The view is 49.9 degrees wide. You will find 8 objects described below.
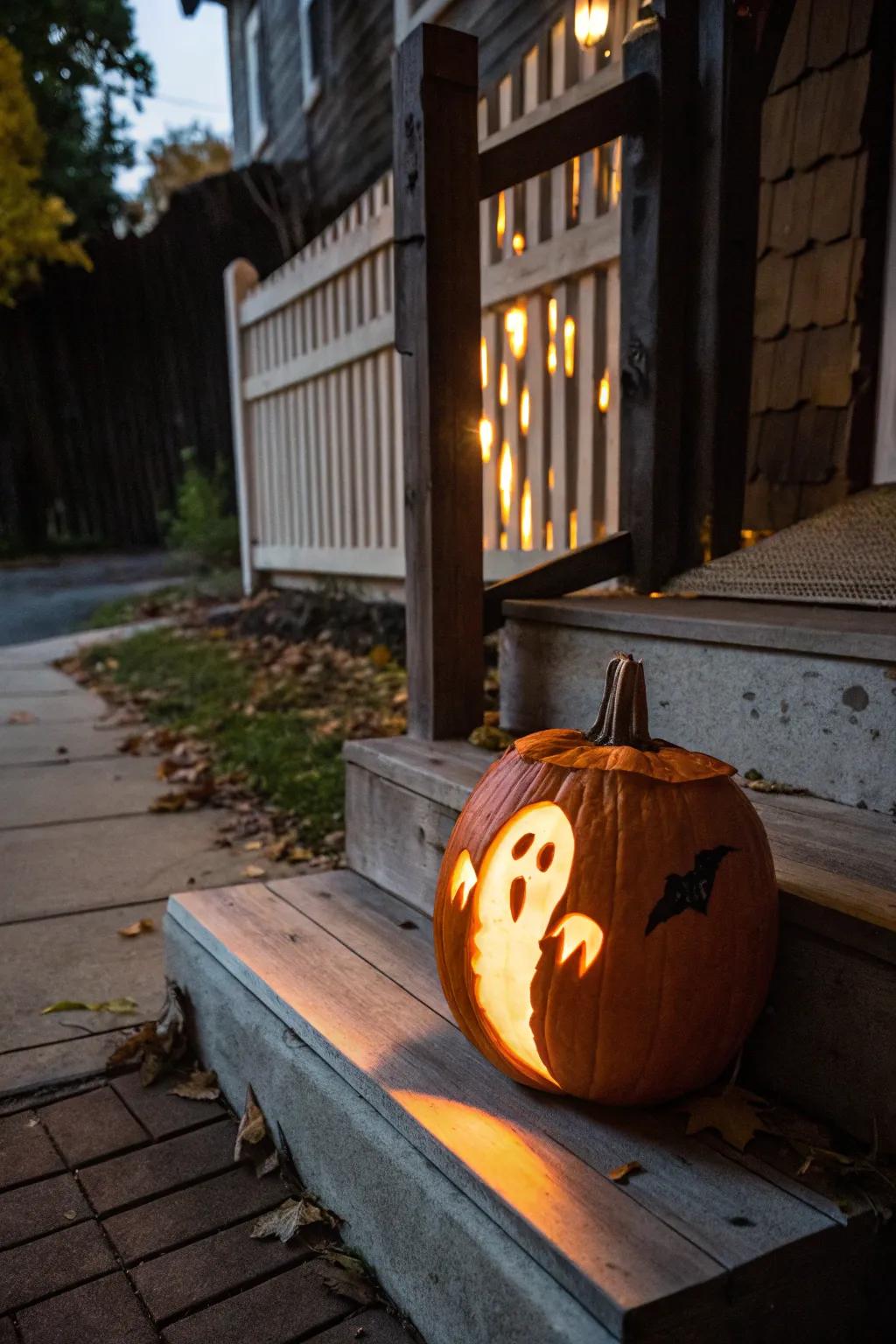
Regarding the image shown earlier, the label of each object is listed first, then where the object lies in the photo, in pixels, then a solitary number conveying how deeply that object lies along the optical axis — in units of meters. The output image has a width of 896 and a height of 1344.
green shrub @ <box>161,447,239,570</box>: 8.66
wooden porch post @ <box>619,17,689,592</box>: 2.22
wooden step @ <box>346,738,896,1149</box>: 1.15
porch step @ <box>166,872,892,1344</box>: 0.96
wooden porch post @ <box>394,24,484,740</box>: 2.01
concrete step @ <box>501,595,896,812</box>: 1.52
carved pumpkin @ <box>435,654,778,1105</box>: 1.17
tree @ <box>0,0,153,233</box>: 12.25
